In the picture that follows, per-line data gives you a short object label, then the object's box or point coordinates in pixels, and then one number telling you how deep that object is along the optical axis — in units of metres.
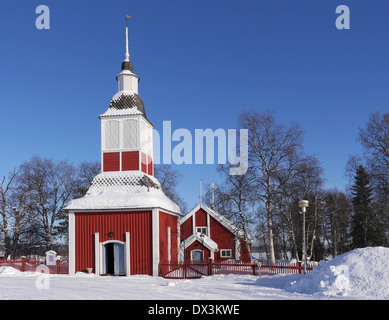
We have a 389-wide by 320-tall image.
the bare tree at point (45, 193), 40.94
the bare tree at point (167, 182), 46.19
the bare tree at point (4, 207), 35.22
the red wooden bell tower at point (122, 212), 23.02
